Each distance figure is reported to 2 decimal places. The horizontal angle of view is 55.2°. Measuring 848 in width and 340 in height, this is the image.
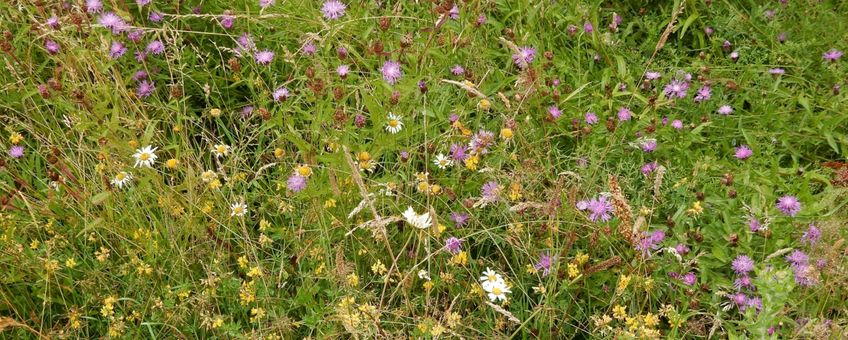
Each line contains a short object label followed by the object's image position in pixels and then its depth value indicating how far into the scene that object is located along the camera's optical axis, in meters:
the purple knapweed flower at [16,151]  2.58
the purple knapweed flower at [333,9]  2.79
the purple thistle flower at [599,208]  2.25
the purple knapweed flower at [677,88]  2.82
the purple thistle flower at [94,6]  2.84
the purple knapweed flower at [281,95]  2.56
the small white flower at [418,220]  1.88
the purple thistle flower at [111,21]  2.71
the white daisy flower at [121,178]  2.32
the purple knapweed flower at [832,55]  2.94
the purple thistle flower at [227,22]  2.86
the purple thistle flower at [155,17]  2.88
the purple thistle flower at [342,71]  2.44
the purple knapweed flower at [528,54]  2.76
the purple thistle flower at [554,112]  2.62
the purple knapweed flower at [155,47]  2.76
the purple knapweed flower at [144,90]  2.74
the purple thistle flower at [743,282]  2.14
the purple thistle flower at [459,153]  2.39
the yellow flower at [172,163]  2.31
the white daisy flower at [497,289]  1.97
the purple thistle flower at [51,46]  2.67
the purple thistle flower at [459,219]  2.29
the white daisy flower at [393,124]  2.30
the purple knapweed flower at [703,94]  2.78
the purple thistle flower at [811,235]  2.14
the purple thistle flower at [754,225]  2.21
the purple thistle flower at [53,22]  2.55
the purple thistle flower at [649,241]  2.05
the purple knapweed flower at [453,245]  2.13
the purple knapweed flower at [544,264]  2.09
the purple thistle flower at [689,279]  2.15
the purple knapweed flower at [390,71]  2.47
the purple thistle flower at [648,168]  2.42
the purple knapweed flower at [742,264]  2.15
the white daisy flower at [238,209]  2.18
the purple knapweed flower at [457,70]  2.66
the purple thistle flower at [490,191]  2.15
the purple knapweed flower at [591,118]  2.63
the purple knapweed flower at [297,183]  2.23
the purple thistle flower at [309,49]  2.58
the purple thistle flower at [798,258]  2.13
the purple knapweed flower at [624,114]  2.54
